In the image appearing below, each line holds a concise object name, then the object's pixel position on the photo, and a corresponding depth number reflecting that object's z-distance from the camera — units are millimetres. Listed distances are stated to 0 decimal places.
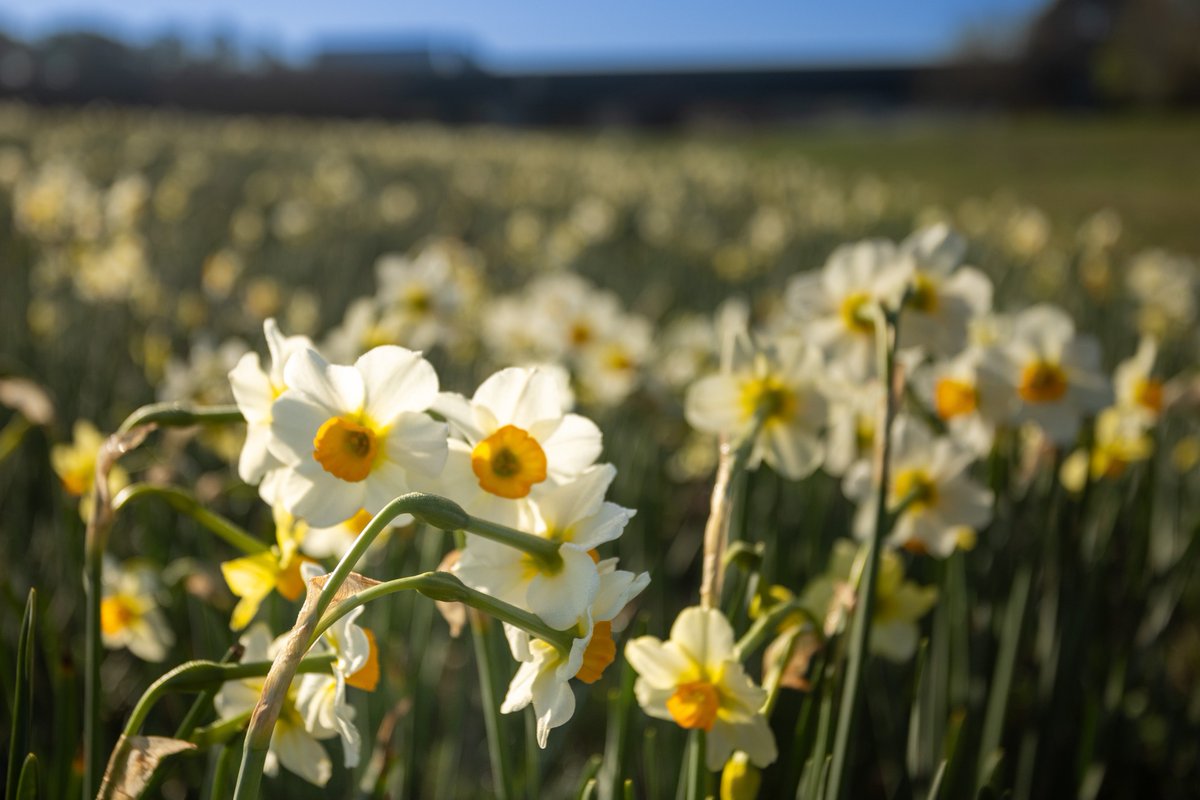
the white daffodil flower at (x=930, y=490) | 668
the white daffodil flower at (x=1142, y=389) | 844
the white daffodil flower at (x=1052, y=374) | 710
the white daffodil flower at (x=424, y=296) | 955
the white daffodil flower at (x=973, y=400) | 708
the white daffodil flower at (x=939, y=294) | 683
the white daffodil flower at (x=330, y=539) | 571
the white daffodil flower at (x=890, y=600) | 650
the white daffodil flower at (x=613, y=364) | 1066
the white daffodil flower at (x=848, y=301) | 695
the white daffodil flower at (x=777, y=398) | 654
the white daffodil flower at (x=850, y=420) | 685
